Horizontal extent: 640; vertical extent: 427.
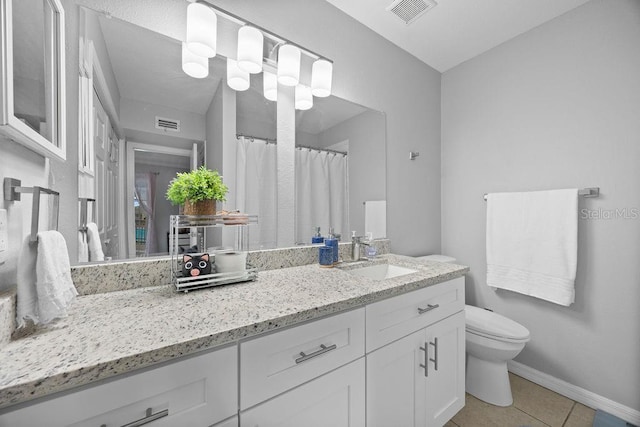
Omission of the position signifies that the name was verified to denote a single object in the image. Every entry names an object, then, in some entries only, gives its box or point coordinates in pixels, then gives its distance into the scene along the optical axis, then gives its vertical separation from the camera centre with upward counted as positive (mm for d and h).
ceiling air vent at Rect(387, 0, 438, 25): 1622 +1326
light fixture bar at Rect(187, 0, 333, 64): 1213 +949
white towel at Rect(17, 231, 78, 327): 602 -164
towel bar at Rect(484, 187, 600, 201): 1566 +125
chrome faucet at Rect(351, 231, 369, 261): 1596 -206
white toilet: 1513 -849
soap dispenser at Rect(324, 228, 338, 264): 1430 -168
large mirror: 983 +349
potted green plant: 1037 +96
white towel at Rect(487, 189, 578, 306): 1616 -207
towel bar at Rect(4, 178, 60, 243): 619 +58
